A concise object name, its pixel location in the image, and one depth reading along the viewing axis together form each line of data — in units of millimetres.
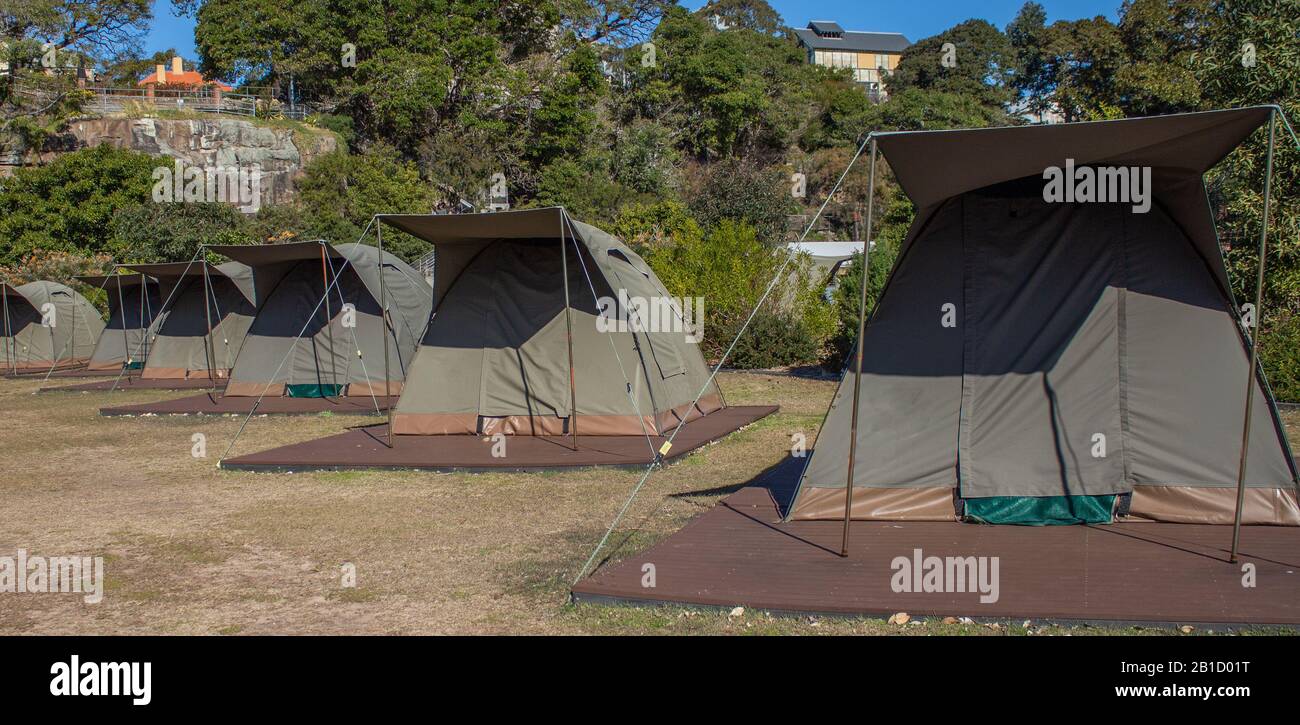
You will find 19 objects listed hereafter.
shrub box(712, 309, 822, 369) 20078
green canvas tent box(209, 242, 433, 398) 16578
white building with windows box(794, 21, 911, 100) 91750
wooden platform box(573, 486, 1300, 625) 5367
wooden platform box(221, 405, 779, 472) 10398
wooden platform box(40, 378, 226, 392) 20641
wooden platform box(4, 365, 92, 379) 24406
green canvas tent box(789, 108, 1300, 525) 7066
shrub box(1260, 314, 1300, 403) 12891
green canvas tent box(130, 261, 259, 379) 20828
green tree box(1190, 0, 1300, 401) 12680
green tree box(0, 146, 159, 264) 37219
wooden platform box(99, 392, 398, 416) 15453
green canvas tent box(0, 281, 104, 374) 26172
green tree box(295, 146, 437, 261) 38656
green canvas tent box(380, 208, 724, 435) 11555
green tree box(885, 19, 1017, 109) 54875
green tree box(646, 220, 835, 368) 19969
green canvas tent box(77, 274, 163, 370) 24422
